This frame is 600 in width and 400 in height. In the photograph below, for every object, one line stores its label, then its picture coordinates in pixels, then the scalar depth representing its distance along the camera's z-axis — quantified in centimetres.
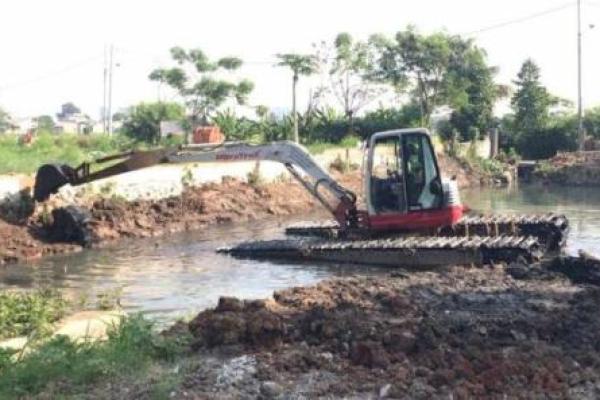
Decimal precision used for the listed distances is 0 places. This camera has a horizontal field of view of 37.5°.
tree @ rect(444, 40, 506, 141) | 5116
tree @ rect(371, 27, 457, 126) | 5031
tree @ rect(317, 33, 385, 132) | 5259
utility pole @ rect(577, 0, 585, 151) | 4938
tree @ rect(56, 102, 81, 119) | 13500
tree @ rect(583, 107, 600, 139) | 5378
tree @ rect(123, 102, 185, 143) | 4897
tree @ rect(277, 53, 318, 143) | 4988
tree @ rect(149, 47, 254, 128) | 5091
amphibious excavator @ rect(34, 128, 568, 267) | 1686
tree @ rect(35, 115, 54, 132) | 7556
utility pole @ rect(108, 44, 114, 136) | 5884
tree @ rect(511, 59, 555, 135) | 5394
